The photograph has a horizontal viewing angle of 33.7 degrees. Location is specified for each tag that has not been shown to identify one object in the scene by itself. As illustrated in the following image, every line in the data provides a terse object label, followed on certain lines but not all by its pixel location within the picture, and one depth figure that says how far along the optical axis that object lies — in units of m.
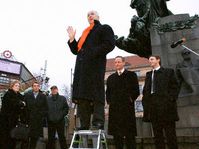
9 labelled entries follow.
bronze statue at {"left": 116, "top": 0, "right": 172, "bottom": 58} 10.57
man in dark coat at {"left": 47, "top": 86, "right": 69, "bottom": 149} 8.15
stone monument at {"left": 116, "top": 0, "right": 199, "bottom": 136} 8.01
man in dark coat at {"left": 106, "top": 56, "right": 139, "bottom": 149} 5.64
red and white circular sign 60.05
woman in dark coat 7.41
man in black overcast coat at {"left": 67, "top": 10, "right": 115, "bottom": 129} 4.95
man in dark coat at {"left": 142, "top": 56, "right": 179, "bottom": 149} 5.40
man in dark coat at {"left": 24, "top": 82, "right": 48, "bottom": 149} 7.71
